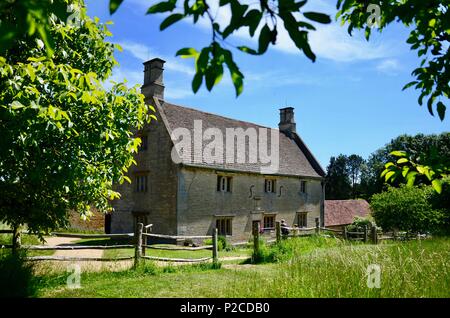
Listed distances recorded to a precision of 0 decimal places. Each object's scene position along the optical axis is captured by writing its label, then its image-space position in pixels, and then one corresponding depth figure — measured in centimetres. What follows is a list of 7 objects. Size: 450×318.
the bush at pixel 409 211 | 2267
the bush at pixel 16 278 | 697
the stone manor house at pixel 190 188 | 2020
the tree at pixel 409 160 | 311
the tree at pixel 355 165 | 8119
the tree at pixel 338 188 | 5585
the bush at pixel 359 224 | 2592
